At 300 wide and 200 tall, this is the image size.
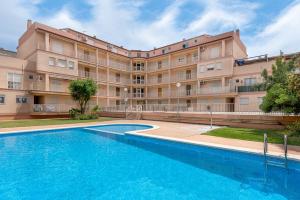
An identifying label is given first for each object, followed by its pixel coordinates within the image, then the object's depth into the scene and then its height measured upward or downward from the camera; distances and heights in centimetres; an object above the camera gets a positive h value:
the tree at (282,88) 979 +85
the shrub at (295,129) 1059 -159
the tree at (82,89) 2322 +191
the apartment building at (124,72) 2368 +499
